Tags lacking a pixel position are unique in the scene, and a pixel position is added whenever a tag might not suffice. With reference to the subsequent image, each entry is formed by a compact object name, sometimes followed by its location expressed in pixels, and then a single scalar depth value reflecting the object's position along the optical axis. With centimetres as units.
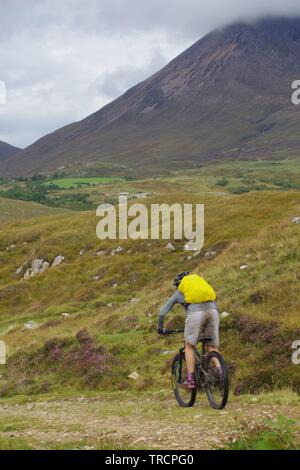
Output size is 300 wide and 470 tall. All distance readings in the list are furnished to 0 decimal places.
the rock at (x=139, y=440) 915
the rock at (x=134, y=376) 1584
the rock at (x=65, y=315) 2957
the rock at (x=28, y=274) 4422
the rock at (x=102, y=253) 4296
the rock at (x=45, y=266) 4443
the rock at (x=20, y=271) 4520
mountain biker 1157
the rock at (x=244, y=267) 2253
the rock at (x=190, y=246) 3745
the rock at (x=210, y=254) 3404
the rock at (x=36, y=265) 4466
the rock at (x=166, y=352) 1706
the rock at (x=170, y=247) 3869
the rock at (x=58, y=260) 4429
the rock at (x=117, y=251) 4175
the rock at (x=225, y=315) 1730
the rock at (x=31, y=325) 2862
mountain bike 1112
